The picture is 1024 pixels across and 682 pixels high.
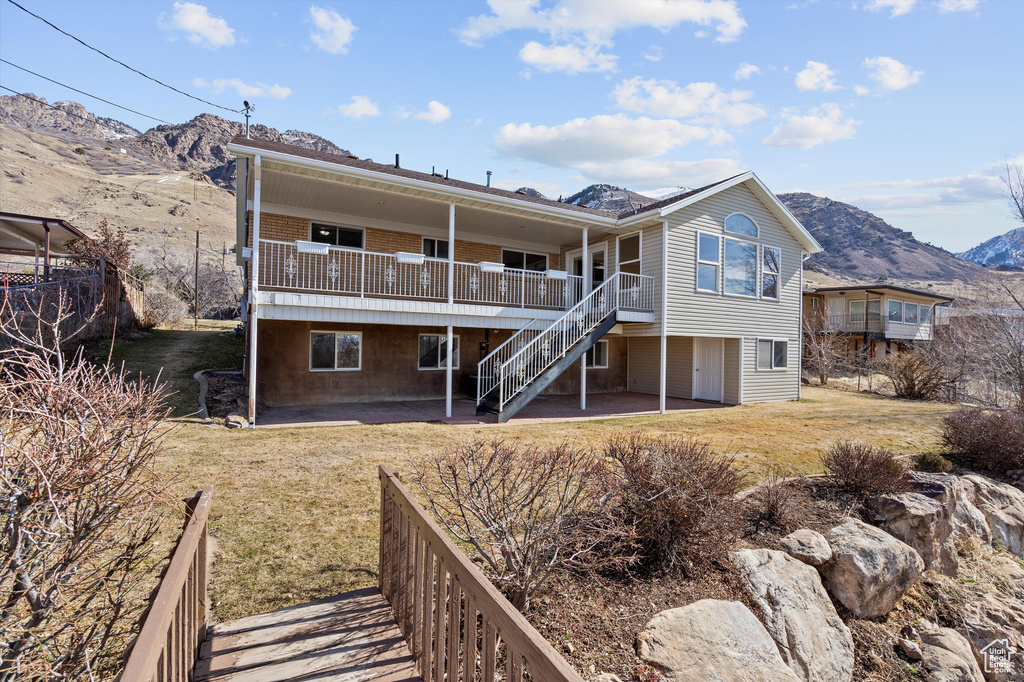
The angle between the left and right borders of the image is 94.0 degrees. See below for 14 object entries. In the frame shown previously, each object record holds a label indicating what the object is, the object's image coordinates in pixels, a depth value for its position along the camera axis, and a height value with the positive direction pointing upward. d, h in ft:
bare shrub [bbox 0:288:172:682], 6.45 -2.28
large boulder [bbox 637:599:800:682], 11.80 -7.85
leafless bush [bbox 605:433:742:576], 15.07 -5.16
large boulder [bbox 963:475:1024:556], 24.63 -8.30
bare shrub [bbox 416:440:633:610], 12.09 -4.86
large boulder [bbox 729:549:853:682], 15.21 -9.02
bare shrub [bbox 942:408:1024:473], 28.78 -5.40
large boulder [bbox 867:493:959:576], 20.61 -7.58
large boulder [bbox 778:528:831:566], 17.83 -7.51
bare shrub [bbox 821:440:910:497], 21.83 -5.68
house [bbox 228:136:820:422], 35.88 +5.28
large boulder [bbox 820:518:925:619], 18.08 -8.47
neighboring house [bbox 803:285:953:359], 92.43 +7.12
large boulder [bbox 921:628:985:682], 16.89 -11.17
